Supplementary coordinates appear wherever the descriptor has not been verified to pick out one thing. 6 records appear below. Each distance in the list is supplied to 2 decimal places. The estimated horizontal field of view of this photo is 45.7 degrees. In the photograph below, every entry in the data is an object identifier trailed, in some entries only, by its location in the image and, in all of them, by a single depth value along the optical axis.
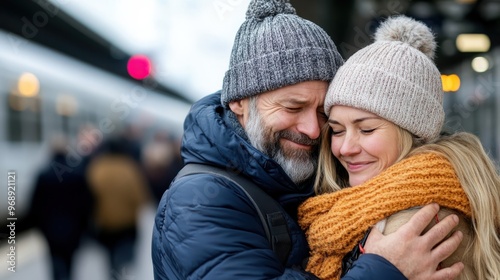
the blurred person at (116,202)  6.73
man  1.70
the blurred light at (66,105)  7.43
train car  6.61
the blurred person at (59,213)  6.01
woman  1.78
